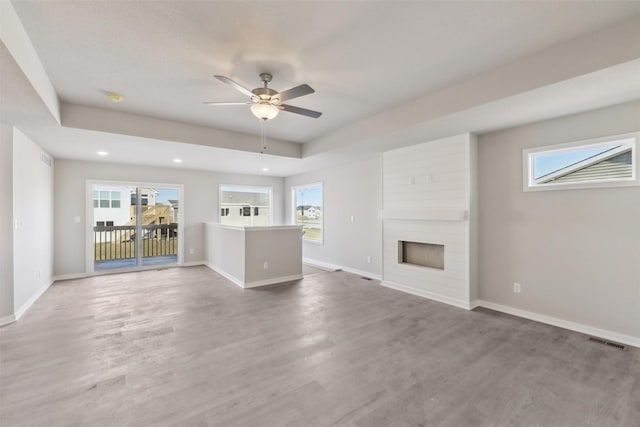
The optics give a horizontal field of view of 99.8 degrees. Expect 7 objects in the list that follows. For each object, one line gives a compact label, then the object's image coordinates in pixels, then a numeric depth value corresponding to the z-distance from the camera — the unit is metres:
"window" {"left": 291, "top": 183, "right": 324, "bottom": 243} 7.20
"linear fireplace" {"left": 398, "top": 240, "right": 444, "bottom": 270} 4.40
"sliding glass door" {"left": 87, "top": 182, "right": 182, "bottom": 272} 6.01
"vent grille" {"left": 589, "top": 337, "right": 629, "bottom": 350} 2.73
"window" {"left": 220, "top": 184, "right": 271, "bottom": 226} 7.66
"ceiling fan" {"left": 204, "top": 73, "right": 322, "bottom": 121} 2.53
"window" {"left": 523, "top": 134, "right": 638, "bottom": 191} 2.86
